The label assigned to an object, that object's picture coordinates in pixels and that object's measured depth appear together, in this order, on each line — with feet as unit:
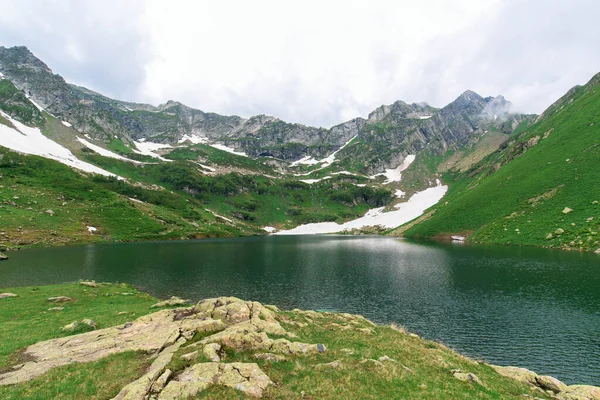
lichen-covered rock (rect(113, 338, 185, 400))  42.19
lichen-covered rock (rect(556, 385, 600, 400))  58.70
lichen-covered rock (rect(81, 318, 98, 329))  88.95
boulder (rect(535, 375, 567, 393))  64.39
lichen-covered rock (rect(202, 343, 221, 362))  54.17
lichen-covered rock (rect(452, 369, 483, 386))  61.26
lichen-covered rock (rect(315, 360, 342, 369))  57.67
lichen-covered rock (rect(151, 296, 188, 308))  124.03
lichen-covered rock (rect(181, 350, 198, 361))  53.26
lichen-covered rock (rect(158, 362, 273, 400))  43.21
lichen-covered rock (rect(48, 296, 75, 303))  130.93
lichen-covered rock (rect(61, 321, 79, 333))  85.10
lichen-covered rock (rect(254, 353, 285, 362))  58.18
